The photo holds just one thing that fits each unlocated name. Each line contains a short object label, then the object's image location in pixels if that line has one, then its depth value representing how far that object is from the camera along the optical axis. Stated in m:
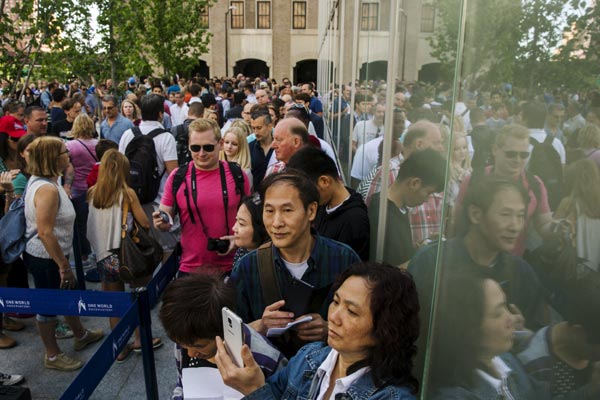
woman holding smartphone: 1.65
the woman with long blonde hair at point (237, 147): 5.43
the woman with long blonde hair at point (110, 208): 4.19
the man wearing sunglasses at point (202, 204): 3.76
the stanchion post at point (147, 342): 3.20
